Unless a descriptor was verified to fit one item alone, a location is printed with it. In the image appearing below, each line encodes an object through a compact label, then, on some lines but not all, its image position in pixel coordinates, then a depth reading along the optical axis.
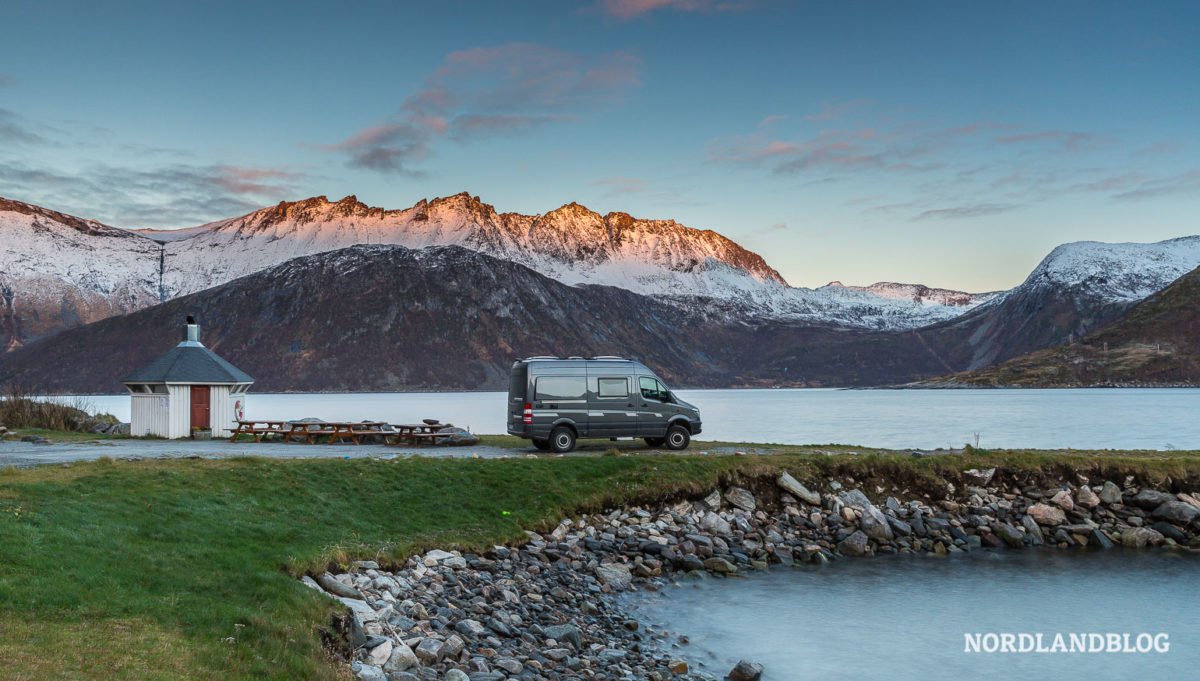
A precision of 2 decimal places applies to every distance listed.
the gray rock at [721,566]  23.67
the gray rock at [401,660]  12.94
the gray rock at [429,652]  13.65
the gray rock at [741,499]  27.16
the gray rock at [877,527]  26.78
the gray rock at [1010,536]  27.38
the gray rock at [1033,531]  27.61
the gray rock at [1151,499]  28.81
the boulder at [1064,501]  28.78
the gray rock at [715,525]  25.89
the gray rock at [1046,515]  28.30
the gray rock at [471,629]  15.47
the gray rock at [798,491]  27.91
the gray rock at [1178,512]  28.21
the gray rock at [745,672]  16.27
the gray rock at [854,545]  26.05
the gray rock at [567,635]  16.16
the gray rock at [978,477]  29.69
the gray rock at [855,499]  27.92
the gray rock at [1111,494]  29.17
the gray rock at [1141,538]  27.39
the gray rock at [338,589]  15.33
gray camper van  31.98
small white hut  39.16
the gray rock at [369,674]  12.10
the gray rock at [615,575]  21.56
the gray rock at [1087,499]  28.95
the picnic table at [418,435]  36.28
